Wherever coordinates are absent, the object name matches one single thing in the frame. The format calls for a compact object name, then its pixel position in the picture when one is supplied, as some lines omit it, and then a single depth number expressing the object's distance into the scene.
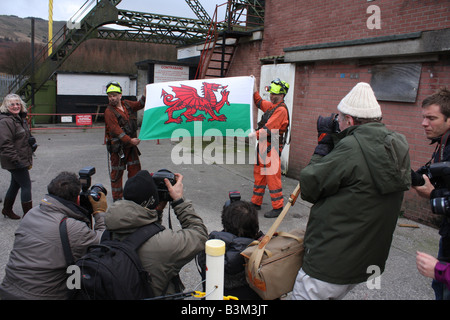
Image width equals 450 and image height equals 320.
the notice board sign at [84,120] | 15.98
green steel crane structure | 16.88
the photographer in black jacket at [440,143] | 2.18
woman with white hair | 4.70
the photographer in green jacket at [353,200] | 1.89
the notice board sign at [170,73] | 14.52
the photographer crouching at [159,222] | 2.13
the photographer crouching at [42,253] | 2.33
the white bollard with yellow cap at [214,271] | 1.83
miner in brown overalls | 5.41
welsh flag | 5.22
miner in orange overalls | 5.30
